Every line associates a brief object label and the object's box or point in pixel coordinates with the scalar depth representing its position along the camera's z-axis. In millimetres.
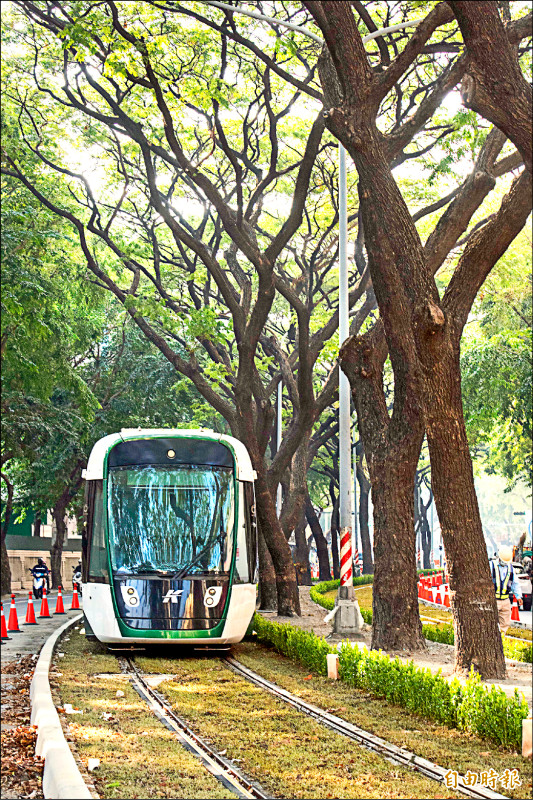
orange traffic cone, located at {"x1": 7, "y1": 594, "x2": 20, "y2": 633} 20156
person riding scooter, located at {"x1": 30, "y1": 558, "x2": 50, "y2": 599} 33500
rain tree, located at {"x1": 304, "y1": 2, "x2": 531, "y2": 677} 11219
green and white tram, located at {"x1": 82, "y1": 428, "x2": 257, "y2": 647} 15391
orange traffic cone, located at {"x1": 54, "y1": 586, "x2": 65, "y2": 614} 26617
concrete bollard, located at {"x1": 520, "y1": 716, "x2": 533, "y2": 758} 7602
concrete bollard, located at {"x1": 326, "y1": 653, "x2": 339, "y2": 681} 12797
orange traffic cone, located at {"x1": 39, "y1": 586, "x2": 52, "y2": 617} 24984
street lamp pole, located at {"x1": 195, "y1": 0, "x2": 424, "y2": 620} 15492
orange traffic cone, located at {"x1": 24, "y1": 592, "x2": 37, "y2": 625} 22328
